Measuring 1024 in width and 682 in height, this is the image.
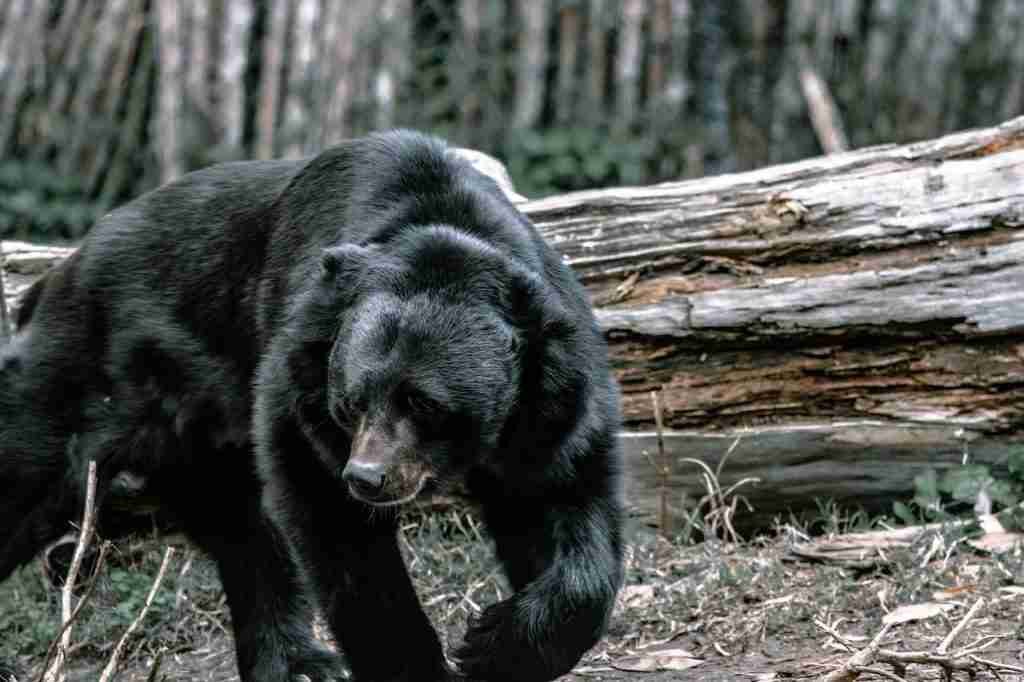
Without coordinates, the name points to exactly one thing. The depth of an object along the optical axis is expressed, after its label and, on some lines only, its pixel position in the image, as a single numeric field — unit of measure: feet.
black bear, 27.17
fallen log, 38.47
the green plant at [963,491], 38.68
